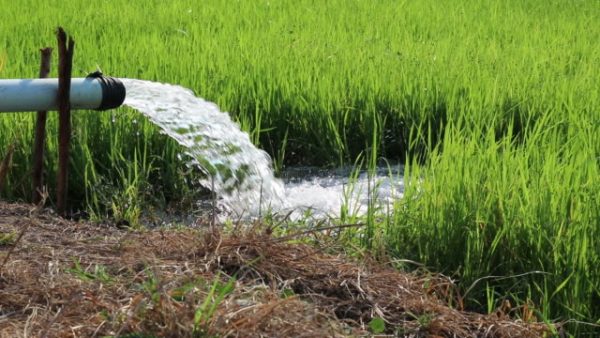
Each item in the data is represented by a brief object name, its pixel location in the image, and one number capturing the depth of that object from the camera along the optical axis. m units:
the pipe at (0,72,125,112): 3.19
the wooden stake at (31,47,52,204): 3.46
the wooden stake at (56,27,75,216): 3.26
